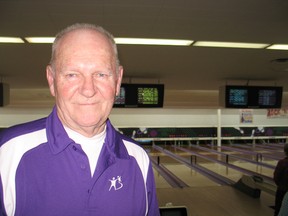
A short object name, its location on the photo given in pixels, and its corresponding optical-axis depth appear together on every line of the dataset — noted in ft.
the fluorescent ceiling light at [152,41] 11.96
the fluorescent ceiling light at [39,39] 11.51
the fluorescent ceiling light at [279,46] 12.85
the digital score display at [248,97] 20.43
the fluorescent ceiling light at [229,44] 12.60
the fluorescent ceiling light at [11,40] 11.49
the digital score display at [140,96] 19.39
